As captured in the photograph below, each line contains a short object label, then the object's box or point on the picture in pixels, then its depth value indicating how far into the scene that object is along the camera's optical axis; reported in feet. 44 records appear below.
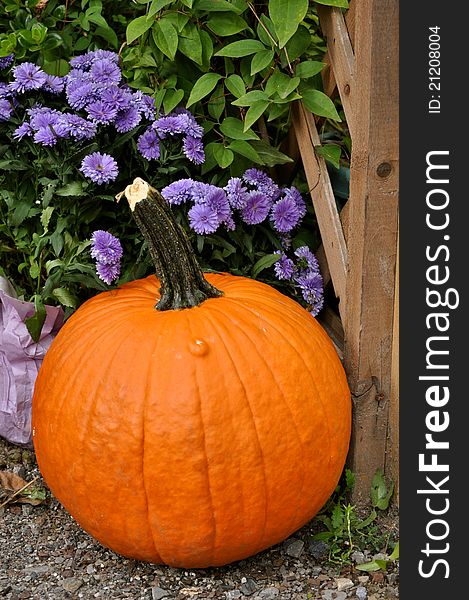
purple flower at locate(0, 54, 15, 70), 8.26
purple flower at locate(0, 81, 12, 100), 8.08
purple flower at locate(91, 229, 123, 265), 7.47
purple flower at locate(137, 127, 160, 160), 7.93
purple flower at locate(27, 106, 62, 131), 7.74
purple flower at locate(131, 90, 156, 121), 8.02
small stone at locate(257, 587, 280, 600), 6.94
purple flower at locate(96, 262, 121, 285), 7.49
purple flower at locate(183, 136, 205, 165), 7.93
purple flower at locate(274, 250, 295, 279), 8.27
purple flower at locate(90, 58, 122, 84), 8.05
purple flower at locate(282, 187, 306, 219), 8.34
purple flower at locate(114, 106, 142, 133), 7.90
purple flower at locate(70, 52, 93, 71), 8.27
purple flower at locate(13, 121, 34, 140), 7.86
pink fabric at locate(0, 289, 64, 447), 8.36
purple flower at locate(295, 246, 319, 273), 8.36
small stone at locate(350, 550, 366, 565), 7.35
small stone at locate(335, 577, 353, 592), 7.05
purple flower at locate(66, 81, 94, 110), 7.82
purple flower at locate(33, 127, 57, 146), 7.68
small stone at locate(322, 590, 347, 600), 6.94
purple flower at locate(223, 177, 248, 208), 7.95
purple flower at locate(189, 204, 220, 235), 7.71
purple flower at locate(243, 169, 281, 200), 8.18
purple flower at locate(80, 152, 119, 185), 7.57
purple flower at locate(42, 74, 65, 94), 8.11
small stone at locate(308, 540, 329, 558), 7.48
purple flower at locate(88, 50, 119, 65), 8.25
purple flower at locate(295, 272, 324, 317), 8.31
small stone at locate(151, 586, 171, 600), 6.96
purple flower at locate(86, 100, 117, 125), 7.77
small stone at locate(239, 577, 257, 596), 7.02
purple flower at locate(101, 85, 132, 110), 7.81
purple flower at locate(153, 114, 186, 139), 7.85
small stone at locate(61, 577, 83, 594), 7.10
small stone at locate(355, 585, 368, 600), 6.95
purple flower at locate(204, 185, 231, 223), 7.75
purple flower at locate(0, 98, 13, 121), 8.04
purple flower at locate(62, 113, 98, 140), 7.66
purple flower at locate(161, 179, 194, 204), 7.76
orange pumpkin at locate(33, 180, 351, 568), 6.52
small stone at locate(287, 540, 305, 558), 7.50
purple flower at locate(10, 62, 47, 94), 7.98
